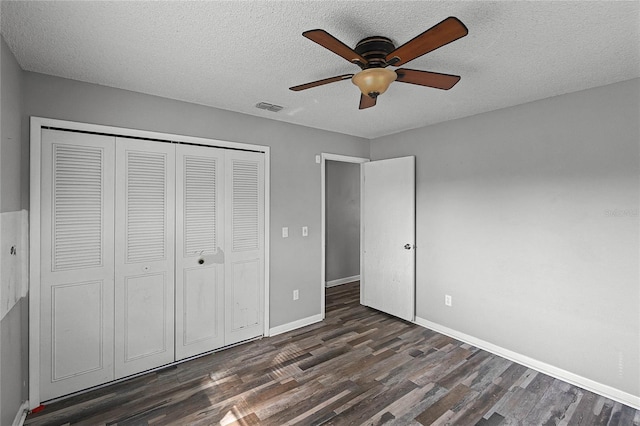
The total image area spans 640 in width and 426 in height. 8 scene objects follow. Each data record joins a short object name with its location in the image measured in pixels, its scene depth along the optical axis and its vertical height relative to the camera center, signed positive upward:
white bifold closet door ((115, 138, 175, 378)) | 2.54 -0.36
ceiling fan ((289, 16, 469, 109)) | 1.43 +0.84
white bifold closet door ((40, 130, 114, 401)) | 2.26 -0.38
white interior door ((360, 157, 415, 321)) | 3.80 -0.29
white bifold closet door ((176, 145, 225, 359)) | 2.84 -0.35
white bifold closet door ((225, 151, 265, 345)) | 3.14 -0.34
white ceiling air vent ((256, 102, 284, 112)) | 2.97 +1.09
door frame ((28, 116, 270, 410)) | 2.18 -0.26
